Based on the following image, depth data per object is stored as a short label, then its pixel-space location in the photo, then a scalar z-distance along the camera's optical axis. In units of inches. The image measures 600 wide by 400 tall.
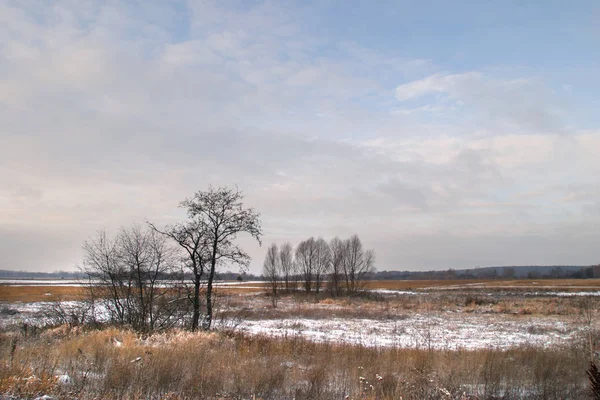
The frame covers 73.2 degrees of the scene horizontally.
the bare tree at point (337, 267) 2527.1
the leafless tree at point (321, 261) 2694.4
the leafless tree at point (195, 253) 608.7
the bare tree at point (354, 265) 2566.4
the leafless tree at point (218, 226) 641.0
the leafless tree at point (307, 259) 2711.6
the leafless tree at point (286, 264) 2780.5
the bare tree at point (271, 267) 2682.1
